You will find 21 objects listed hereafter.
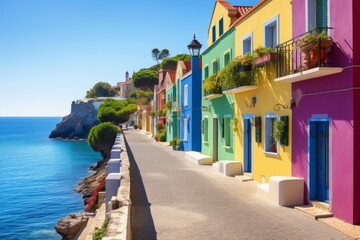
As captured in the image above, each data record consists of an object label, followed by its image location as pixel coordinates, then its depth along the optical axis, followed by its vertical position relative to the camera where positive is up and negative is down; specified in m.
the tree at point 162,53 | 134.38 +23.98
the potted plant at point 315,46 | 9.05 +1.78
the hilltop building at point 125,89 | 134.88 +11.44
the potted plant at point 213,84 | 18.47 +1.78
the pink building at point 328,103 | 8.62 +0.43
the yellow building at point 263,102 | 11.99 +0.65
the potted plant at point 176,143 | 30.33 -1.81
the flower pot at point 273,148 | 13.09 -0.96
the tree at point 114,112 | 54.75 +1.31
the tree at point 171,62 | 83.29 +12.97
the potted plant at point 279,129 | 11.79 -0.29
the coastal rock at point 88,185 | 29.71 -5.56
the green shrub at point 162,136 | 40.40 -1.67
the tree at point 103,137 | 40.88 -1.72
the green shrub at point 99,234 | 7.24 -2.18
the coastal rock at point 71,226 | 17.80 -4.98
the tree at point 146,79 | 95.06 +10.47
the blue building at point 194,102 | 25.57 +1.31
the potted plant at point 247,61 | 13.72 +2.15
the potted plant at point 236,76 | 14.18 +1.70
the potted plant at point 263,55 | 12.06 +2.13
